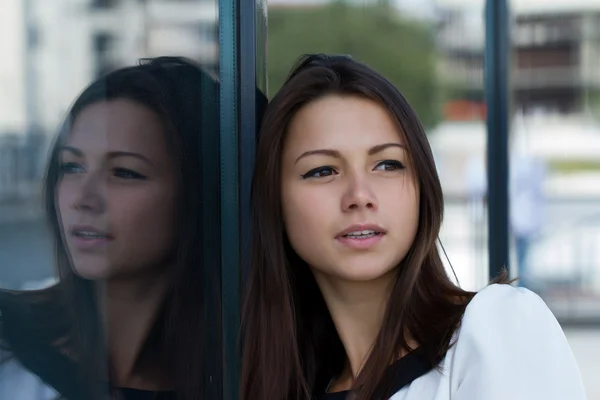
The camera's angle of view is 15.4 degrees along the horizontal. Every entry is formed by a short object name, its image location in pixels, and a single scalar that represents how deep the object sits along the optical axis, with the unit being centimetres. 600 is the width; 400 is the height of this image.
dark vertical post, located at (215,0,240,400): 209
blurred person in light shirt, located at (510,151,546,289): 630
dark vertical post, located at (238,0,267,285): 210
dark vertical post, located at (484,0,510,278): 269
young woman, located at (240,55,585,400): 192
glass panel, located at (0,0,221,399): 187
